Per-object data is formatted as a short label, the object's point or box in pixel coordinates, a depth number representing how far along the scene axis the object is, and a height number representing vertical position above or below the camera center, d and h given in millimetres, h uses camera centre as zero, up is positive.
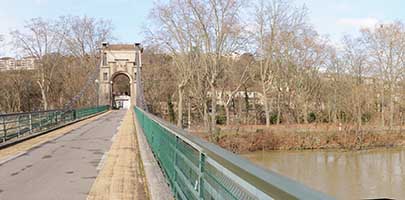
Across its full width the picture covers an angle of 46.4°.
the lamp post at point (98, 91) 64369 +860
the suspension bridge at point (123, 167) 2304 -1344
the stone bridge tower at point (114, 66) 66875 +4696
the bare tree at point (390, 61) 43009 +3217
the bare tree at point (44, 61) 50500 +4028
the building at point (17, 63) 48688 +3693
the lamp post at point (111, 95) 68838 +399
